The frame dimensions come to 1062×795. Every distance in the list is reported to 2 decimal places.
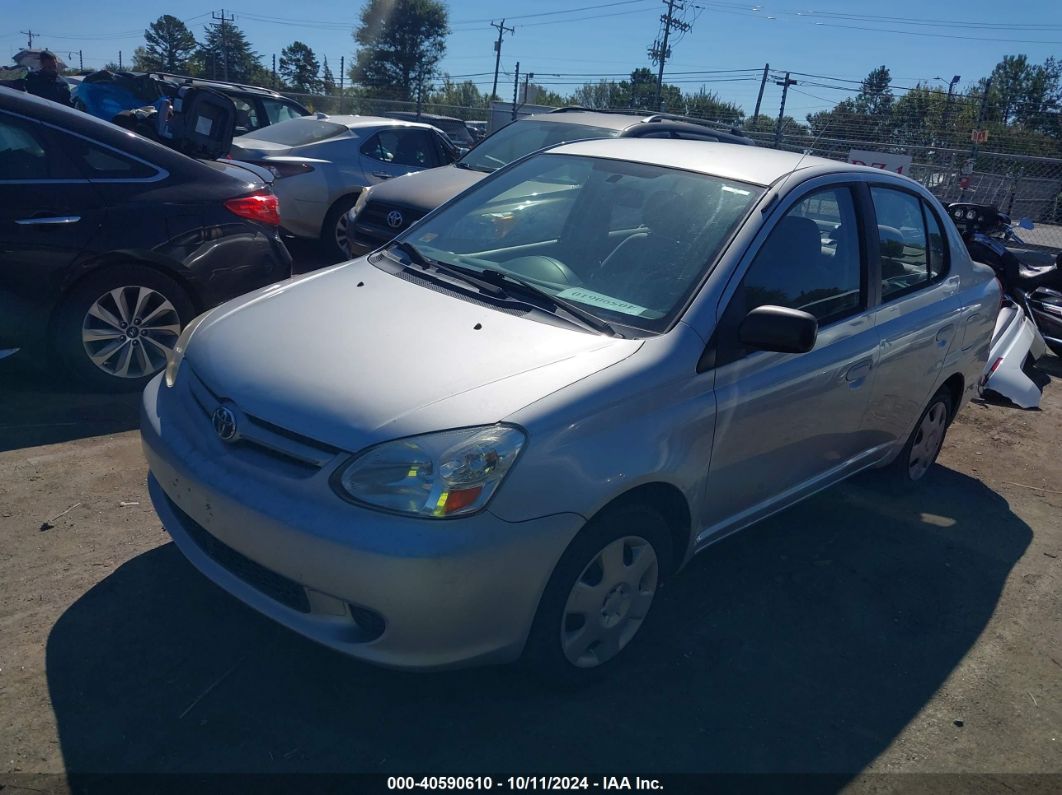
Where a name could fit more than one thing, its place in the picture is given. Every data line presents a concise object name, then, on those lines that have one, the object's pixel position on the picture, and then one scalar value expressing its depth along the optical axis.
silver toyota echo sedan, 2.53
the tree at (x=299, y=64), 63.59
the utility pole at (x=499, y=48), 54.16
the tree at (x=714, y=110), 25.70
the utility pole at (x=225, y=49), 35.12
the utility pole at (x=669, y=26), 43.09
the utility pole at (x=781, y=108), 16.83
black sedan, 4.64
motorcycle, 7.27
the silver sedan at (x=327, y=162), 8.96
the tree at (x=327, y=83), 50.34
